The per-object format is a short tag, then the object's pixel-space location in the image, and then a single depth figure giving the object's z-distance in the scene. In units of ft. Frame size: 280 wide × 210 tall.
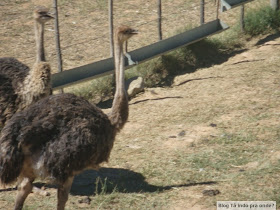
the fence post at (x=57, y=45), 55.98
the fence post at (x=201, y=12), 69.97
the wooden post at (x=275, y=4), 76.69
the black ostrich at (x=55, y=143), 33.60
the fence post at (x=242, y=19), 73.11
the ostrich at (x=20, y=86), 42.14
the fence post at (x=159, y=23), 65.10
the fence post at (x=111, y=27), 60.64
